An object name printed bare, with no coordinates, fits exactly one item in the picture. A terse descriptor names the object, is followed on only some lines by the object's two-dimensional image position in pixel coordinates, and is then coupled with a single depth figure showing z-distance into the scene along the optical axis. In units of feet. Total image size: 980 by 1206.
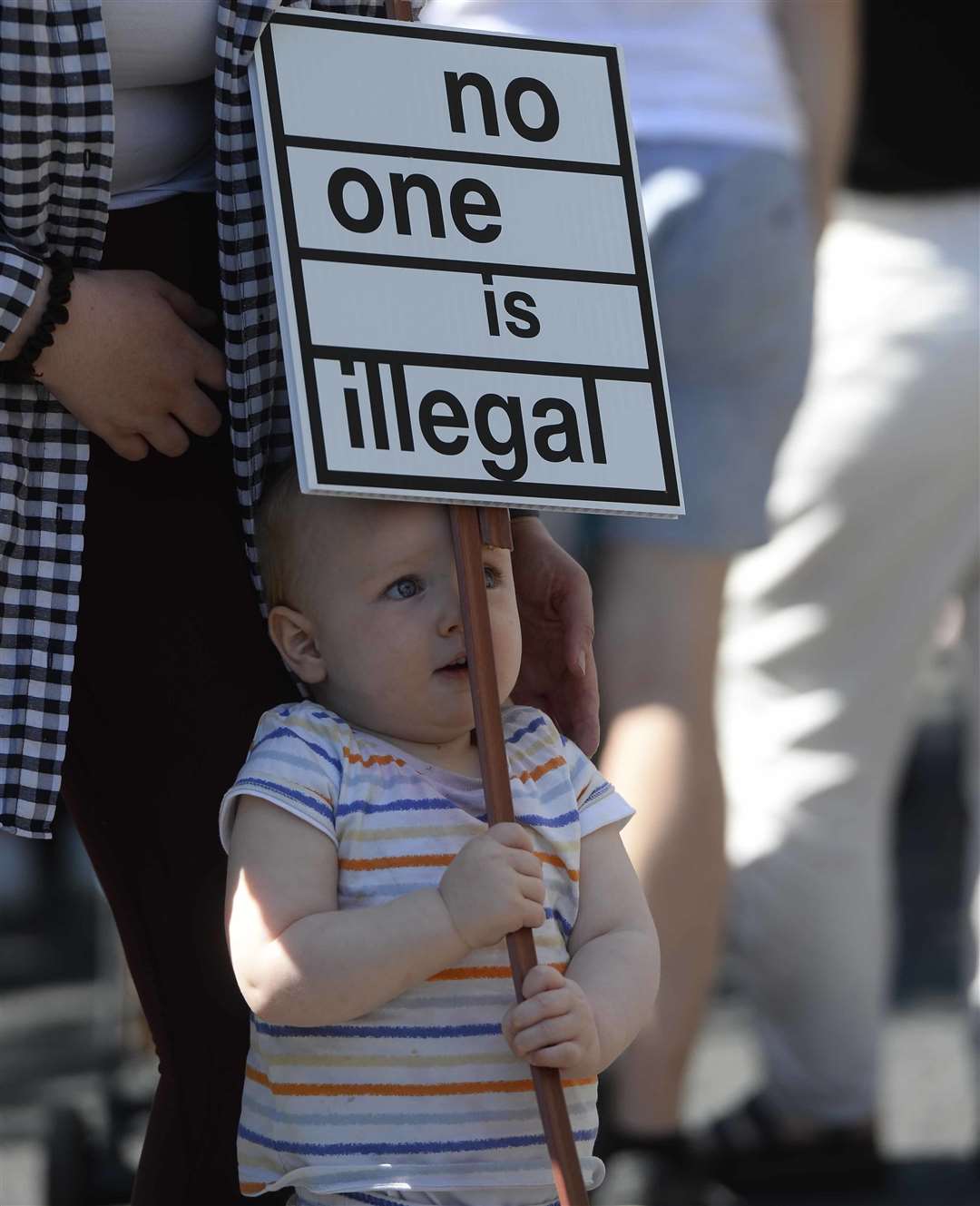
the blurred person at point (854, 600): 25.49
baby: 12.47
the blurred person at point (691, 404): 21.76
